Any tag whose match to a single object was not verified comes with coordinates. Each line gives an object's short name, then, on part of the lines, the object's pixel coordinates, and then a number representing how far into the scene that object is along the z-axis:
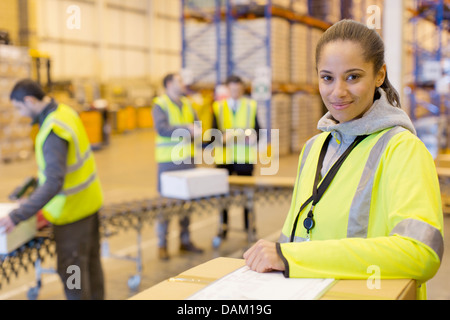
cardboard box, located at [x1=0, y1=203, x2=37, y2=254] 3.21
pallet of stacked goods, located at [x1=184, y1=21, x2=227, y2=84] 12.45
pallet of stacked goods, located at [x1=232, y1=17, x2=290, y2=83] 11.95
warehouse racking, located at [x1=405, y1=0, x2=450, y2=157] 12.45
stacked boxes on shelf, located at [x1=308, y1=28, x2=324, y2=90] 13.50
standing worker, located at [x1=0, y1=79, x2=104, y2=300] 3.28
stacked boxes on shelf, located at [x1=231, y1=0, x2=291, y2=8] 12.09
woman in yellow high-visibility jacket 1.24
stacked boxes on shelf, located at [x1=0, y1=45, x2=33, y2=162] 12.95
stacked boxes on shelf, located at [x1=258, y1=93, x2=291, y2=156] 12.20
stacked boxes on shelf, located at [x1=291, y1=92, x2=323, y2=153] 13.47
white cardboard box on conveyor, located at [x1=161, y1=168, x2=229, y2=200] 4.75
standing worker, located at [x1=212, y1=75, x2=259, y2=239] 6.15
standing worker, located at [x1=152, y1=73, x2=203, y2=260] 5.40
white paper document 1.15
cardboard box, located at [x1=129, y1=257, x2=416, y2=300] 1.16
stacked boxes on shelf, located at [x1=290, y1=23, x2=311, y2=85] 12.88
